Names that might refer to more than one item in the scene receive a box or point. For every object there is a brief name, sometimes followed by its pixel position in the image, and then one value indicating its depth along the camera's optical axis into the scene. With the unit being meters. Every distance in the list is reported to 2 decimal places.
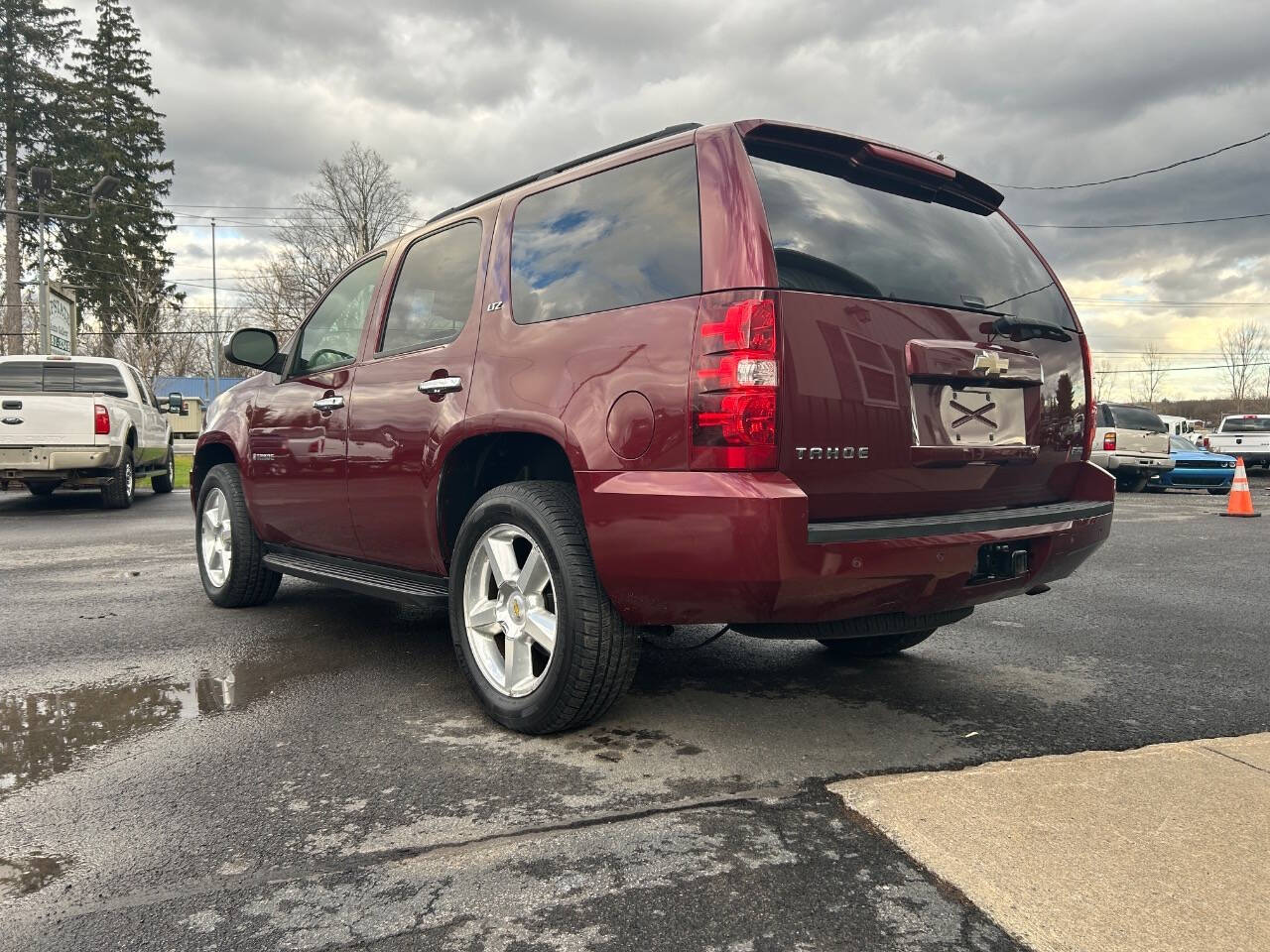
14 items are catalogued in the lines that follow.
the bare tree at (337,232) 42.94
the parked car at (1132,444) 17.30
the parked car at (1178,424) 33.63
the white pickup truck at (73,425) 10.56
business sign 23.41
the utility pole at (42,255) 21.01
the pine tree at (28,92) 35.84
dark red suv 2.54
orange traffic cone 11.55
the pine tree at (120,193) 40.16
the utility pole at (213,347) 50.74
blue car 18.25
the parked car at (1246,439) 22.41
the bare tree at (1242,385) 72.56
